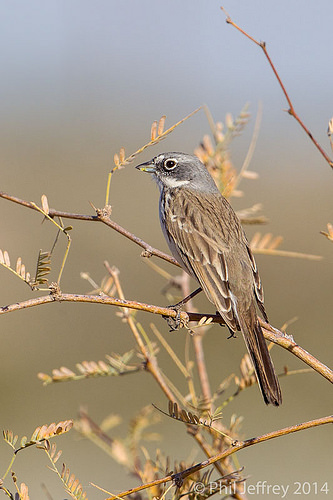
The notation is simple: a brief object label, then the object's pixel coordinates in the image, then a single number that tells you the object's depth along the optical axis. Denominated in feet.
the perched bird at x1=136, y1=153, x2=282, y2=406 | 23.32
